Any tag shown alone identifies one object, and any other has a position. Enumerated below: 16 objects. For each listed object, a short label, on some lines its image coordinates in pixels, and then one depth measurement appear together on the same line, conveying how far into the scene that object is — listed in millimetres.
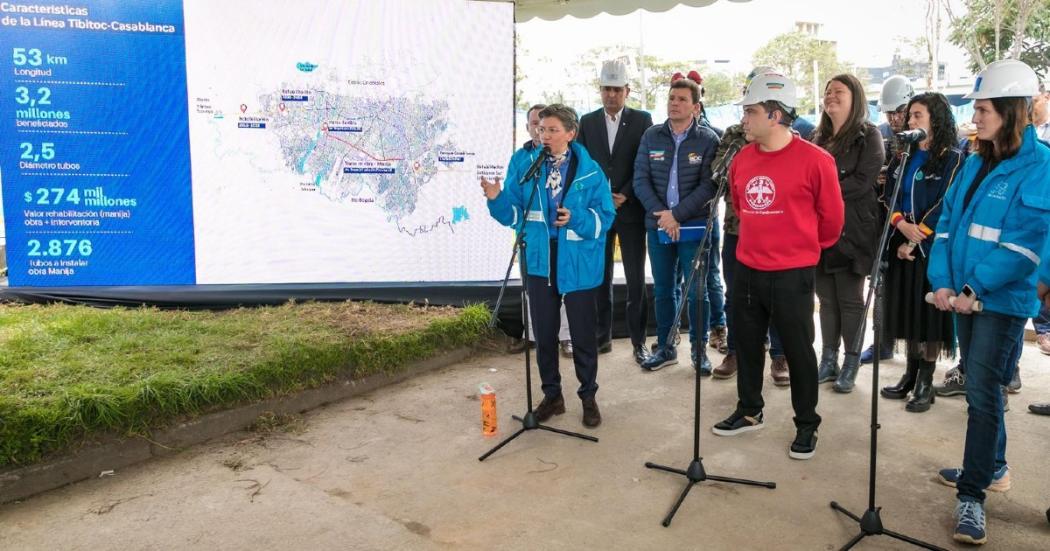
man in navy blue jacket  5016
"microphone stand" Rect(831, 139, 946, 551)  2871
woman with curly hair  4367
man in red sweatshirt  3615
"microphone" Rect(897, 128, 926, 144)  3279
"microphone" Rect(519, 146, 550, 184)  3871
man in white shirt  5441
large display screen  5852
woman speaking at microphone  4109
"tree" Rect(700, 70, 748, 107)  38438
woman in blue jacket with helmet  2797
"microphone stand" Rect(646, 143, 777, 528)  3320
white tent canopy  6355
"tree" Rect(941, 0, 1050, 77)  17516
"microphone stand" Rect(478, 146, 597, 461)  3968
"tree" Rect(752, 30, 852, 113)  36375
